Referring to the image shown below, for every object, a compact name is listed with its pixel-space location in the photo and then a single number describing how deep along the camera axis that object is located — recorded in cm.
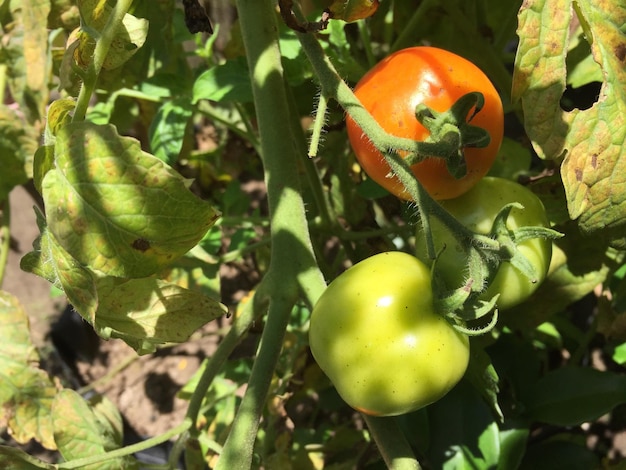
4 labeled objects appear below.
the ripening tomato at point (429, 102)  24
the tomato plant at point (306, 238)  22
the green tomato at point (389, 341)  22
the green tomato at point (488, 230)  24
